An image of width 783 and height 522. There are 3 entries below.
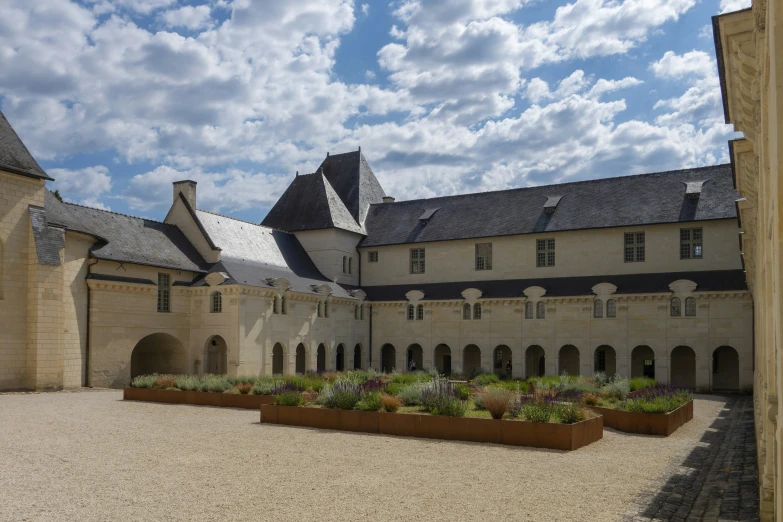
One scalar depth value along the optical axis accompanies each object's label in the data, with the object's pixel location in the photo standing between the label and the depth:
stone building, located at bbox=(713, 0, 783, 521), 4.23
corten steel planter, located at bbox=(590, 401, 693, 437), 16.28
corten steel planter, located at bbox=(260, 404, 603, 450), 13.90
